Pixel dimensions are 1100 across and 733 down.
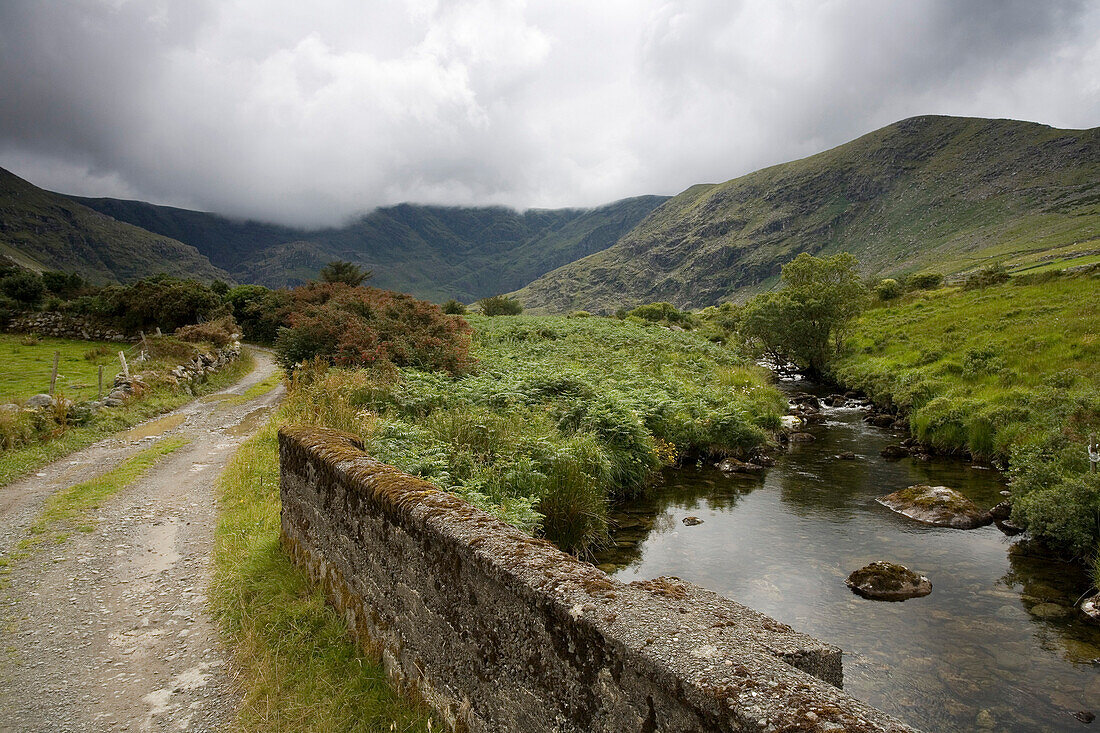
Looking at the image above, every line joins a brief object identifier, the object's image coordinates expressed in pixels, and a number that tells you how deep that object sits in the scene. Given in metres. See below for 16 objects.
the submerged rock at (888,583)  9.30
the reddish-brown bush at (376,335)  18.77
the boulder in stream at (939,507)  12.18
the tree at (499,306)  78.81
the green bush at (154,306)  42.97
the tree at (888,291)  52.56
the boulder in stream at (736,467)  16.88
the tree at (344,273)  46.52
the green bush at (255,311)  49.84
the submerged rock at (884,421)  22.54
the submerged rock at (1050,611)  8.52
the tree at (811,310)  34.06
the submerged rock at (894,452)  17.97
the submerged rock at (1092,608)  8.32
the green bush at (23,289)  47.62
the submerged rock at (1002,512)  12.38
